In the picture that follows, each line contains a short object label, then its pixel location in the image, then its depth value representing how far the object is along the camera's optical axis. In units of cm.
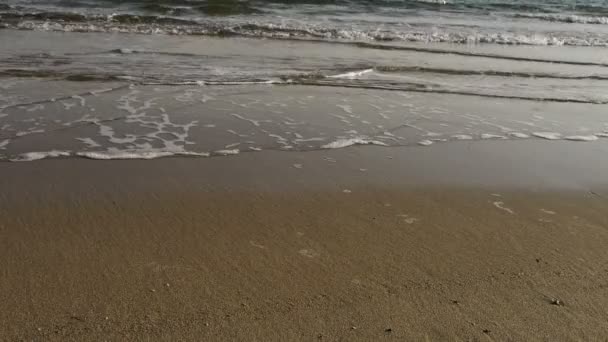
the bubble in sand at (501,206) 421
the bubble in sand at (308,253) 337
